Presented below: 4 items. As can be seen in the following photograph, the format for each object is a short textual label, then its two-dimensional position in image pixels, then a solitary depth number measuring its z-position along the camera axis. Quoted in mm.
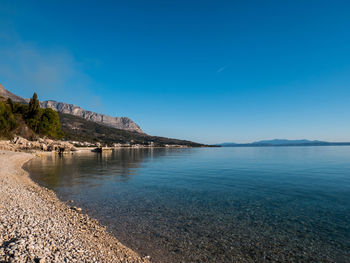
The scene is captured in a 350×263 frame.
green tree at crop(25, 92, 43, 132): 91375
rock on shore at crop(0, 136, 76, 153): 67700
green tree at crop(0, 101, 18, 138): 72438
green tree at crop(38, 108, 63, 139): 94438
